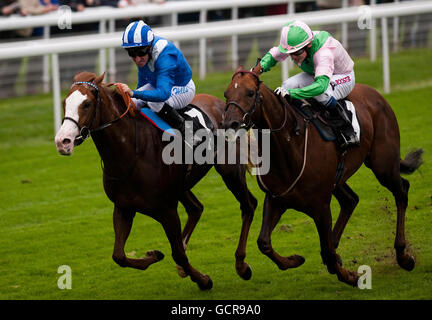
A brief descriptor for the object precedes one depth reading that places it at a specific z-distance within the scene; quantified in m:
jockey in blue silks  12.18
